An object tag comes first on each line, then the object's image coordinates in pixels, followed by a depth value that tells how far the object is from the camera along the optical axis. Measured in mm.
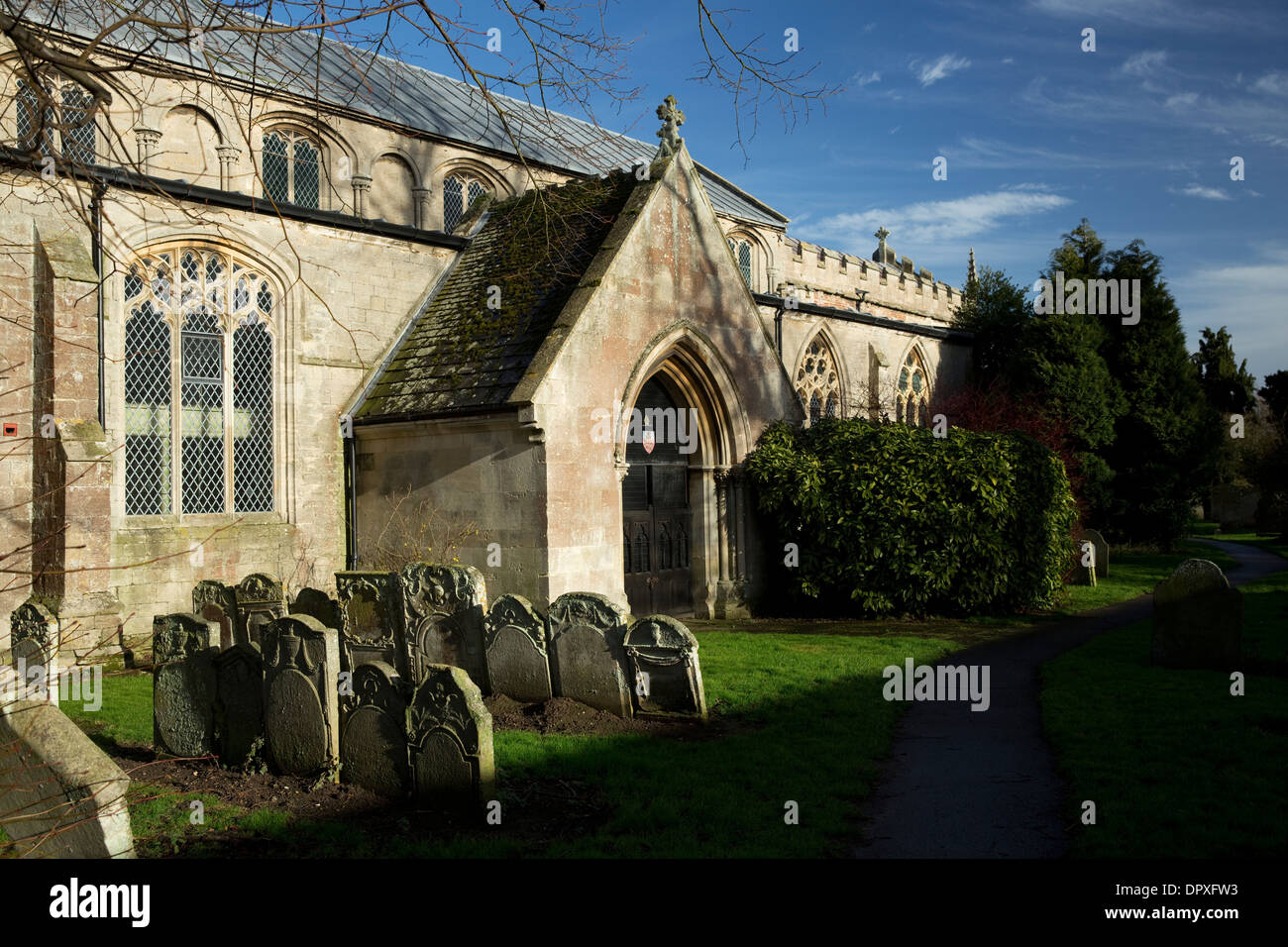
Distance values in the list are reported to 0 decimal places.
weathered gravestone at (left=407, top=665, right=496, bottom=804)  5660
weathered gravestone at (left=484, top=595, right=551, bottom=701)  8305
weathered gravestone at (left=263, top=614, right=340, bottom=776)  6426
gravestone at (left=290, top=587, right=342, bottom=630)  9531
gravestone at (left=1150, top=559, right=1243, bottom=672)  9641
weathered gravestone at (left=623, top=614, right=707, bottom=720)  7938
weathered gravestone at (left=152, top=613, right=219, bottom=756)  7016
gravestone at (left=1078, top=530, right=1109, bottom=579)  20005
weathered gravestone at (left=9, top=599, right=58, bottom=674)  7957
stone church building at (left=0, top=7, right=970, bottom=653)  10914
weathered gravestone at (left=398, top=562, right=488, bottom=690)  8688
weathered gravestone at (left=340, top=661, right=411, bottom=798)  6105
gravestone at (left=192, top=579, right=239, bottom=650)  10016
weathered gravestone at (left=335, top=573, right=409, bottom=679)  9102
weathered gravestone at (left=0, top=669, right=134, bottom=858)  4242
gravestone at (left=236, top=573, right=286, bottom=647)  9594
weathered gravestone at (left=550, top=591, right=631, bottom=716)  8047
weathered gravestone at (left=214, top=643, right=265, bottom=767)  6934
